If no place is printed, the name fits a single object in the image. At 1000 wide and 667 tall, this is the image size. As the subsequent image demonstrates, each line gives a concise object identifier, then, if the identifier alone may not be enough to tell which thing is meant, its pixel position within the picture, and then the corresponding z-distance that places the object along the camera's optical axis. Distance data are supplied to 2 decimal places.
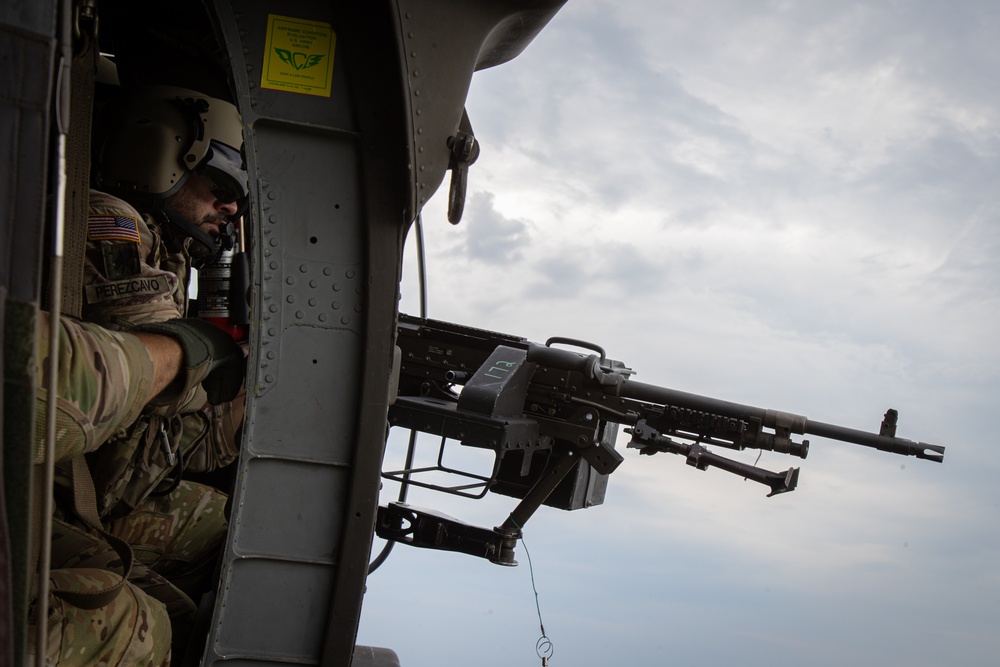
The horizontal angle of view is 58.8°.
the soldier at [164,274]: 2.75
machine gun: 4.54
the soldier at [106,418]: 1.66
